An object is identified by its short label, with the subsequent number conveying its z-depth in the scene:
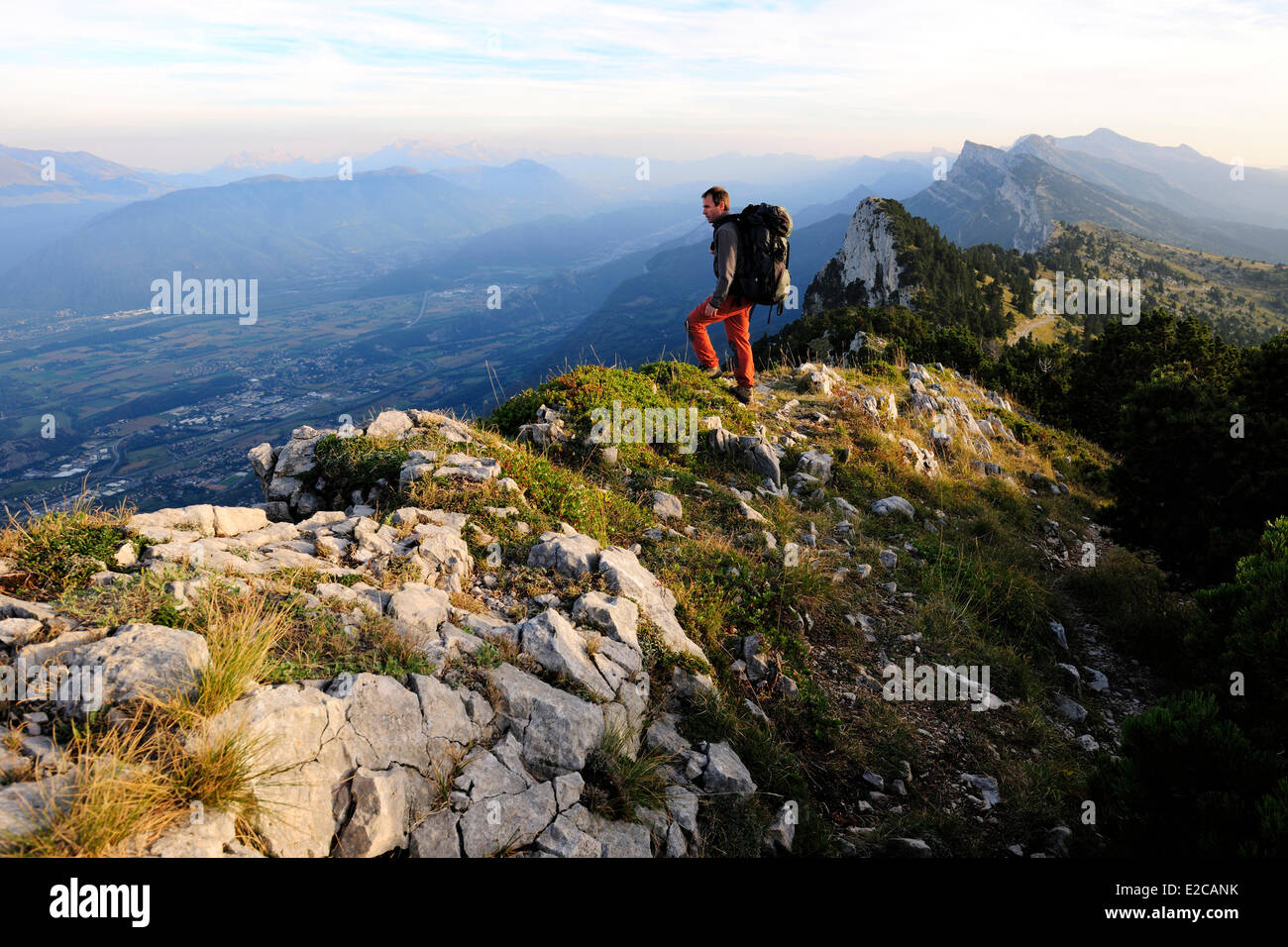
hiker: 10.86
